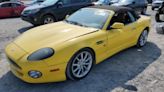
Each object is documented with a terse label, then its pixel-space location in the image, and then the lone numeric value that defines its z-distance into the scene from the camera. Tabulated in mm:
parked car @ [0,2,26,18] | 15398
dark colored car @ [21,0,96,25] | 9723
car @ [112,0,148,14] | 13680
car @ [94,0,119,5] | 15401
